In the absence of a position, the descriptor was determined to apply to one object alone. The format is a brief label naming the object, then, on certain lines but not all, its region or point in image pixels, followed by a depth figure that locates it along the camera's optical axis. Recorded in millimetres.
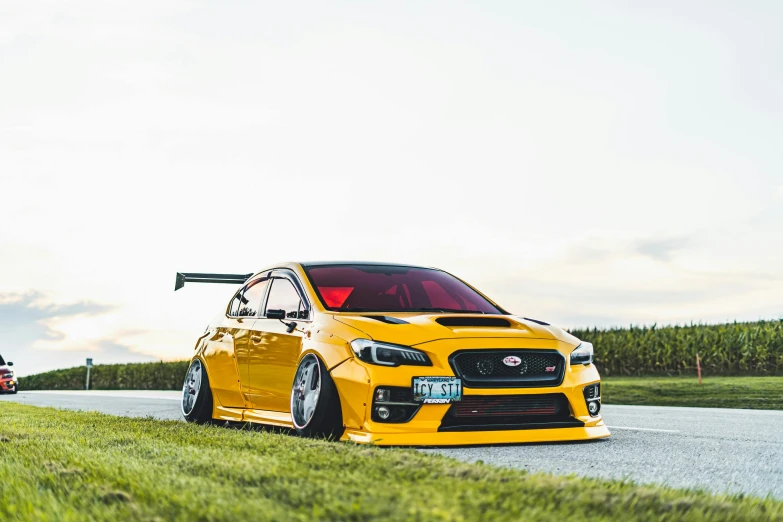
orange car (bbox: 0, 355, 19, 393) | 28000
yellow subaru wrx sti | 6660
